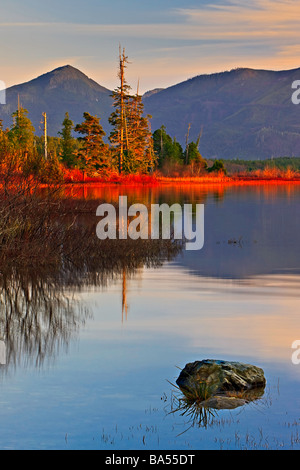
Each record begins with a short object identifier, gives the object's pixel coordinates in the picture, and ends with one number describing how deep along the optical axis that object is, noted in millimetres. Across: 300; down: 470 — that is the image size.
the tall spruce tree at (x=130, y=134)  82188
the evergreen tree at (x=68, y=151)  76188
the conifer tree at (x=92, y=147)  73875
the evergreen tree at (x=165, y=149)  90938
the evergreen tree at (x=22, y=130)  81756
